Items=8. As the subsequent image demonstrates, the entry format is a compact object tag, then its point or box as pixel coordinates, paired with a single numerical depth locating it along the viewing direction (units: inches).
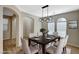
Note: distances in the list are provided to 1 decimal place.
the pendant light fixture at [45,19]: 92.9
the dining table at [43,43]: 59.5
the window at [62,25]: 107.4
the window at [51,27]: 109.3
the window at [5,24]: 150.8
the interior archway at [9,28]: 151.5
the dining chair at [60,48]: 53.4
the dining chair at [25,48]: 55.7
